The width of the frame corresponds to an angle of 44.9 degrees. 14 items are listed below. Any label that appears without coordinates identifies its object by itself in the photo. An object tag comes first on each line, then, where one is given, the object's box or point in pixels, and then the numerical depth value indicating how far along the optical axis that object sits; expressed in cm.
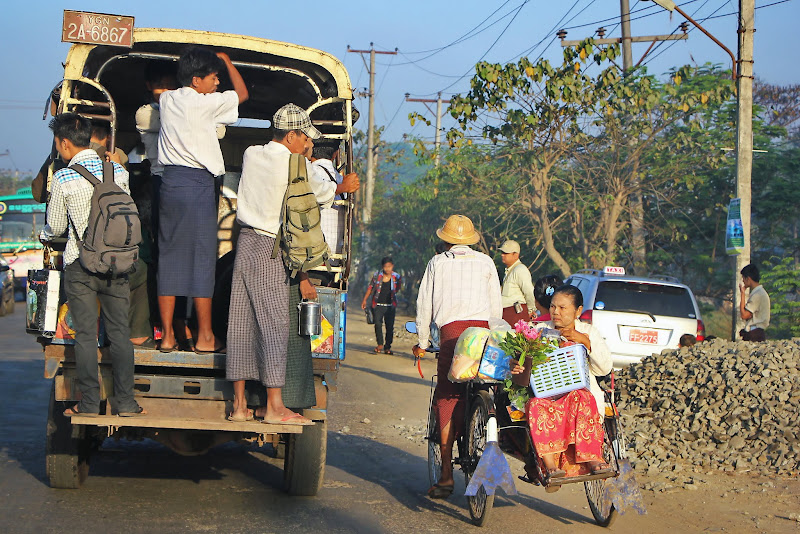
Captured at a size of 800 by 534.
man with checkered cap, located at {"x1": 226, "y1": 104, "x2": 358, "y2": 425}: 584
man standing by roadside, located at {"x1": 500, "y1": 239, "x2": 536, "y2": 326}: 1026
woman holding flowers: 566
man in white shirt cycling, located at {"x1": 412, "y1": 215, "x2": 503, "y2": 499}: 664
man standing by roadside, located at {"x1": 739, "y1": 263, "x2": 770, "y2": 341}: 1214
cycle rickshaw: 579
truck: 591
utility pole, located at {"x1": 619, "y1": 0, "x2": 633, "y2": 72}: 2030
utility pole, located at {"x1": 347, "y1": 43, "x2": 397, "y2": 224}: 3988
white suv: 1294
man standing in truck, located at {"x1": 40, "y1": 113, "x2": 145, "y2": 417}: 571
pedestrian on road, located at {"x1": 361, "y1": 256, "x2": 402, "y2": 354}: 1778
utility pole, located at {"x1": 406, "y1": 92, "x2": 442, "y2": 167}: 4969
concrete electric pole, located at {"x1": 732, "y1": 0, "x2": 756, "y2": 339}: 1288
